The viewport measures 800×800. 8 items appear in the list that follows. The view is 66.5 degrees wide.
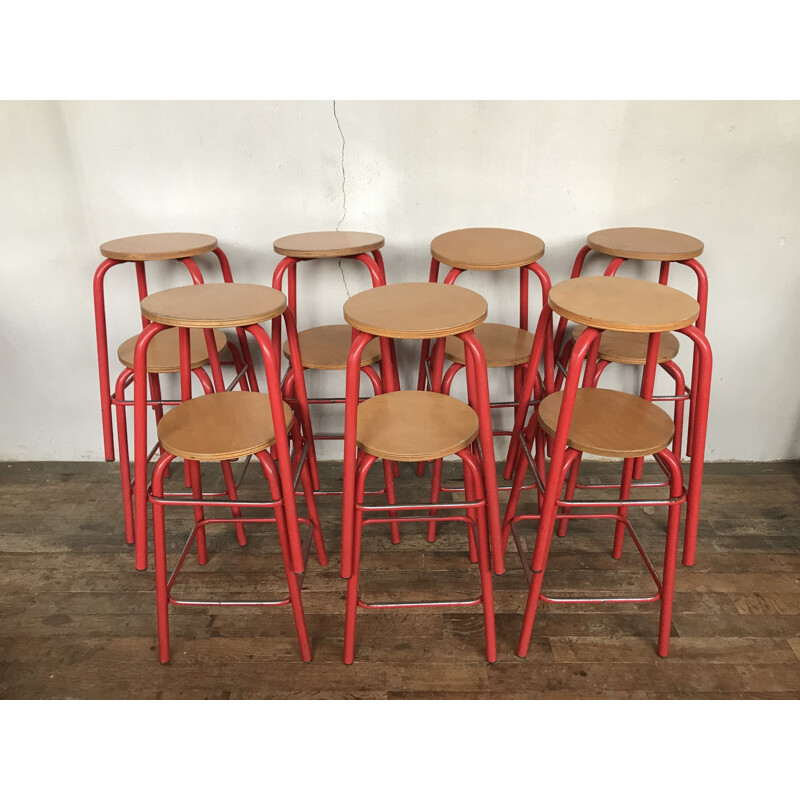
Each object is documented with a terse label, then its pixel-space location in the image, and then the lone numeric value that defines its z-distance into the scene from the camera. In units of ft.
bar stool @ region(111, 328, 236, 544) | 8.41
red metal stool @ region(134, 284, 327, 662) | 6.06
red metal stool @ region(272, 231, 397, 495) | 7.93
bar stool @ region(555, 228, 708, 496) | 8.09
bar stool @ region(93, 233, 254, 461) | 8.04
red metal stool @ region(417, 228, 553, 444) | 7.82
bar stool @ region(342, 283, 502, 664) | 5.89
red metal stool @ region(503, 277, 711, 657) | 5.87
